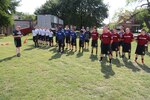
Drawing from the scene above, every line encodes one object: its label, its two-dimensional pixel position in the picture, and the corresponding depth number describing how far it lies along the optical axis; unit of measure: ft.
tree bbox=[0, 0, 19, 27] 66.43
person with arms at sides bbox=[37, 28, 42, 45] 33.09
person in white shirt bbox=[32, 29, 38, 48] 32.45
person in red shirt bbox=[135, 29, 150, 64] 21.22
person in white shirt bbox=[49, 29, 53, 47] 32.85
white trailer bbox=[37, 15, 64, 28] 58.96
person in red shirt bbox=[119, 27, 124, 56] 24.24
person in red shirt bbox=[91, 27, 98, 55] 25.99
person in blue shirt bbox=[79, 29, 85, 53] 28.15
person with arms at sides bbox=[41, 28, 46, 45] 33.02
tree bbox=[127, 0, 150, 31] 63.38
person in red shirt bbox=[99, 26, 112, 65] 20.33
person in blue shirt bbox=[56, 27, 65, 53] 26.32
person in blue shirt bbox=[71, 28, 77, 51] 28.36
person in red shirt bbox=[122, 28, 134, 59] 22.43
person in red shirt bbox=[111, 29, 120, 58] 23.92
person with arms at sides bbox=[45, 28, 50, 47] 32.96
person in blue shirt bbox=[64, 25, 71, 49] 28.76
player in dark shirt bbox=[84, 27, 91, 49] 29.52
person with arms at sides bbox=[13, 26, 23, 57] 22.24
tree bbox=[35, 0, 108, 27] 91.25
